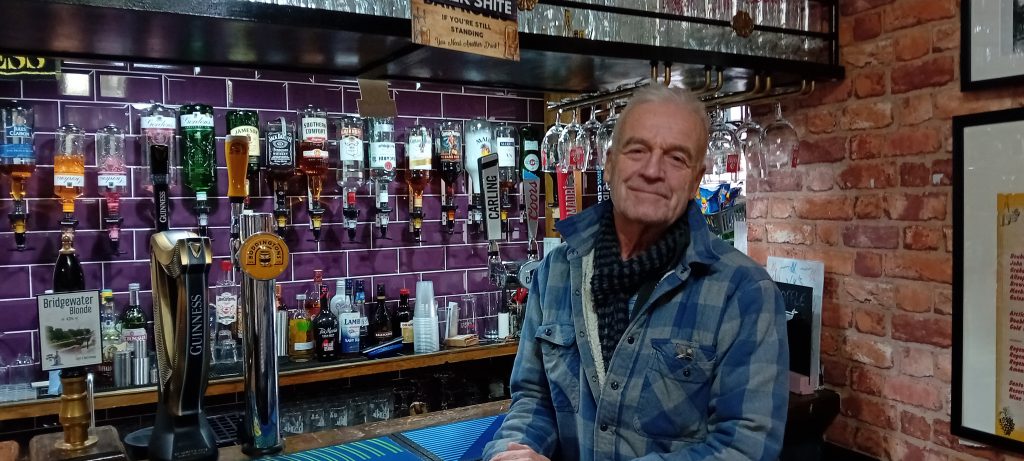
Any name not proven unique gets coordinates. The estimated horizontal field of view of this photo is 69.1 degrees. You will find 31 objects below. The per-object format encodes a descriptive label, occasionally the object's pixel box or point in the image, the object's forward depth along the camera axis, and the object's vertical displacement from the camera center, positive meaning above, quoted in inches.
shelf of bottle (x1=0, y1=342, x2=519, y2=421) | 114.5 -29.5
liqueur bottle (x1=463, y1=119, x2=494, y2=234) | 165.5 +14.4
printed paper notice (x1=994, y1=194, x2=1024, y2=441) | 74.3 -11.7
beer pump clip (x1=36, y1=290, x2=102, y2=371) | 60.1 -9.5
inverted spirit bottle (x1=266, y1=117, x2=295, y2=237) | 142.5 +10.2
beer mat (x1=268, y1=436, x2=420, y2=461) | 64.9 -21.6
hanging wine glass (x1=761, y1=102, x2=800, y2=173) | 93.4 +7.8
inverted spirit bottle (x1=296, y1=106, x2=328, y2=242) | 143.9 +11.0
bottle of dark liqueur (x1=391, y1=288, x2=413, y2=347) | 155.2 -22.6
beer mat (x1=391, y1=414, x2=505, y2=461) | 67.0 -22.1
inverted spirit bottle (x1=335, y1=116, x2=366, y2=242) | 148.3 +10.1
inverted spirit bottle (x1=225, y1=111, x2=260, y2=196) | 140.7 +15.8
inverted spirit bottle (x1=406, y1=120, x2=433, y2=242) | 157.2 +9.0
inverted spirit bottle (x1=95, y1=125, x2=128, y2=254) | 132.7 +7.4
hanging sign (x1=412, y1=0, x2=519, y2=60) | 64.9 +16.4
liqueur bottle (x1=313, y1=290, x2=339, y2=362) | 140.6 -24.0
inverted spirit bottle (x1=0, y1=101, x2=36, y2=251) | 123.6 +10.2
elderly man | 54.1 -9.8
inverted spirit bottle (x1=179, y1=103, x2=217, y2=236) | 137.3 +11.3
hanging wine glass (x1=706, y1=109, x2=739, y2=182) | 93.3 +7.1
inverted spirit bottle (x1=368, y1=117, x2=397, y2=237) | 152.2 +11.0
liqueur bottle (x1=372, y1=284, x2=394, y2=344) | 152.3 -23.7
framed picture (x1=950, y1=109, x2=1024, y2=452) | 74.6 -8.1
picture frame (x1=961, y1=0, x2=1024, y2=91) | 74.1 +16.3
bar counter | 68.3 -21.8
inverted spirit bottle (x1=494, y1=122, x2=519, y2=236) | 167.5 +11.3
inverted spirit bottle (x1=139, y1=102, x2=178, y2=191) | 135.3 +15.6
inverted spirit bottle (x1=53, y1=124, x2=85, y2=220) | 129.2 +8.2
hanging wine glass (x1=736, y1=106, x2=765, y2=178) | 94.8 +8.0
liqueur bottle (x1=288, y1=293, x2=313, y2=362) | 140.3 -24.4
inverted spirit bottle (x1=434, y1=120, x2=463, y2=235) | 160.4 +10.4
